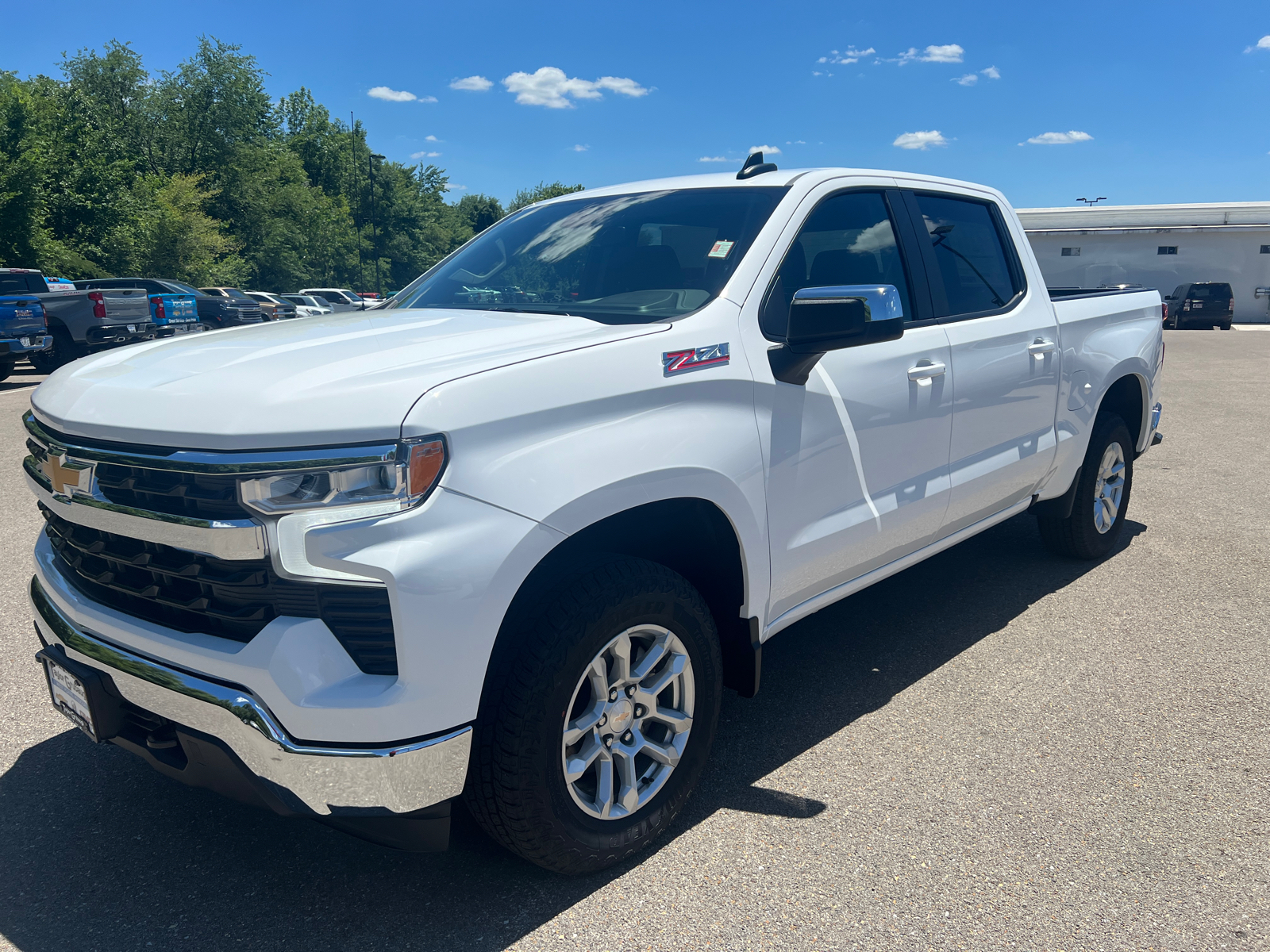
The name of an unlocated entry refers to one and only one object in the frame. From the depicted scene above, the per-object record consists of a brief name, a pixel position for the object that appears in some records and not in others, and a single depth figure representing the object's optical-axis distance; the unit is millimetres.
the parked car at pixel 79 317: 15195
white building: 41469
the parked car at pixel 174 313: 18406
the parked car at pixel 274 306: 31086
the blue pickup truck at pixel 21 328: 13875
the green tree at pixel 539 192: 104850
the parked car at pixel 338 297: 40031
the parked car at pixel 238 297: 29000
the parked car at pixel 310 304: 32047
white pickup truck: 1994
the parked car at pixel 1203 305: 34125
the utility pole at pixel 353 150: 76975
